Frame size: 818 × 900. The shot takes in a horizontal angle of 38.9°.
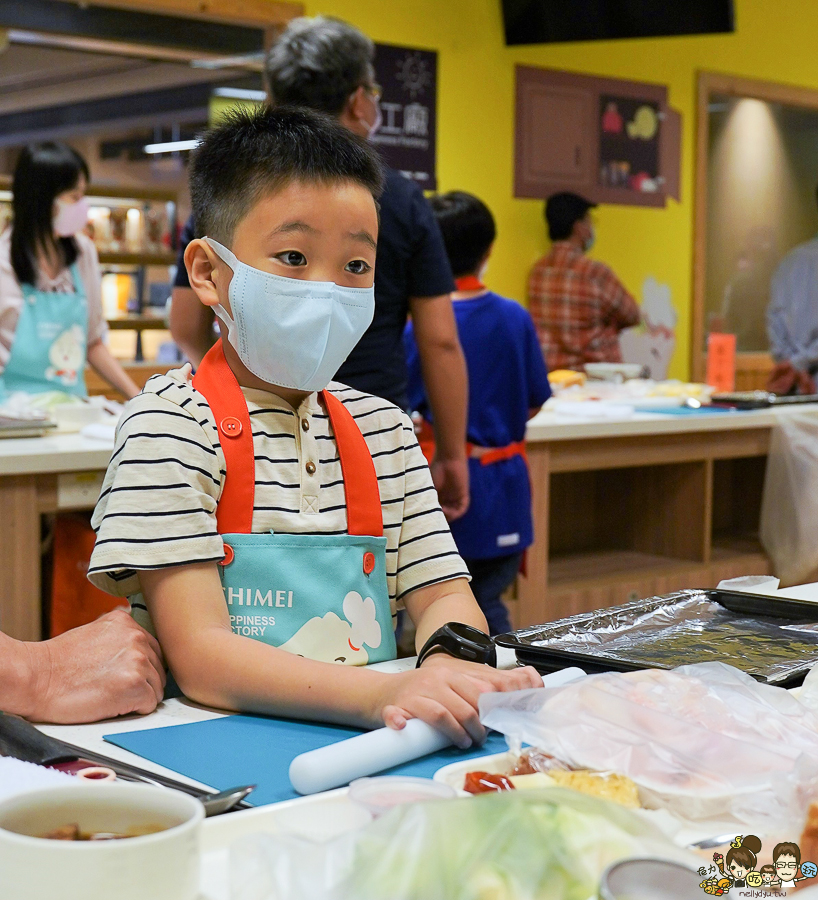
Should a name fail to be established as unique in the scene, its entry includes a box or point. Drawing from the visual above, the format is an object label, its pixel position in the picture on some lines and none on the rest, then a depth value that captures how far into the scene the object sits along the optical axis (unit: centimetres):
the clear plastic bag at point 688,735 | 75
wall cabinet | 589
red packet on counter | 439
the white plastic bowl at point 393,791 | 64
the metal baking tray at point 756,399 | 388
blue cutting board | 85
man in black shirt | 231
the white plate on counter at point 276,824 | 63
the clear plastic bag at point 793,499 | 378
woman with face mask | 323
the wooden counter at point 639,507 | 345
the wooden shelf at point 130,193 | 682
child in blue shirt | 291
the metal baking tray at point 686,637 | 110
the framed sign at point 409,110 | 532
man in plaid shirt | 556
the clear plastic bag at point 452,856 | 55
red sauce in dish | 77
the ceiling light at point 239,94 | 591
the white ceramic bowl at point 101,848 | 53
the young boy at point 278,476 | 108
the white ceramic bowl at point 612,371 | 433
